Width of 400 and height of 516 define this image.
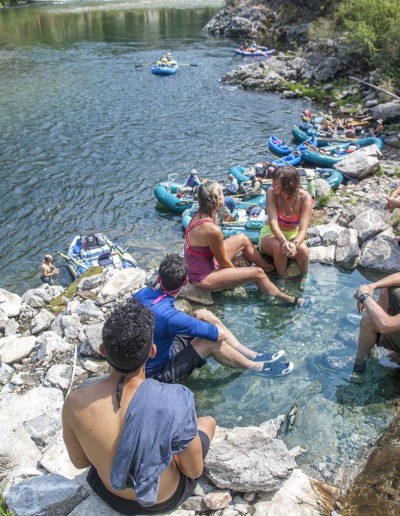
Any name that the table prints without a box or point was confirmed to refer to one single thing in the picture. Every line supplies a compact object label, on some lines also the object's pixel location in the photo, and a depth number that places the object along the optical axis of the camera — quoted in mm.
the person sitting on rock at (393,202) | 7172
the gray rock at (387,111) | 19531
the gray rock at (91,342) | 6078
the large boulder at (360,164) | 14383
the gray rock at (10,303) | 8768
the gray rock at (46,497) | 3520
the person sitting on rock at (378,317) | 4781
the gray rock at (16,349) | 6488
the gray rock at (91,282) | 8773
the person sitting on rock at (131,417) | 2918
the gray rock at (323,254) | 7724
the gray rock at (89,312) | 7160
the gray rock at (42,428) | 4684
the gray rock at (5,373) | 6086
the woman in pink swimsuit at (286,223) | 6621
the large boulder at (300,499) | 3708
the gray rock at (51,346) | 6312
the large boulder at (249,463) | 3783
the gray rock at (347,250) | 7504
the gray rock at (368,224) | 8215
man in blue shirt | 4559
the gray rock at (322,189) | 12234
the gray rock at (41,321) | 7512
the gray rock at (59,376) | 5648
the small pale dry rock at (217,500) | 3715
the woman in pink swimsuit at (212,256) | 6125
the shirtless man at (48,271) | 11320
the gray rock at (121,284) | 7609
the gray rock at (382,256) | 7336
